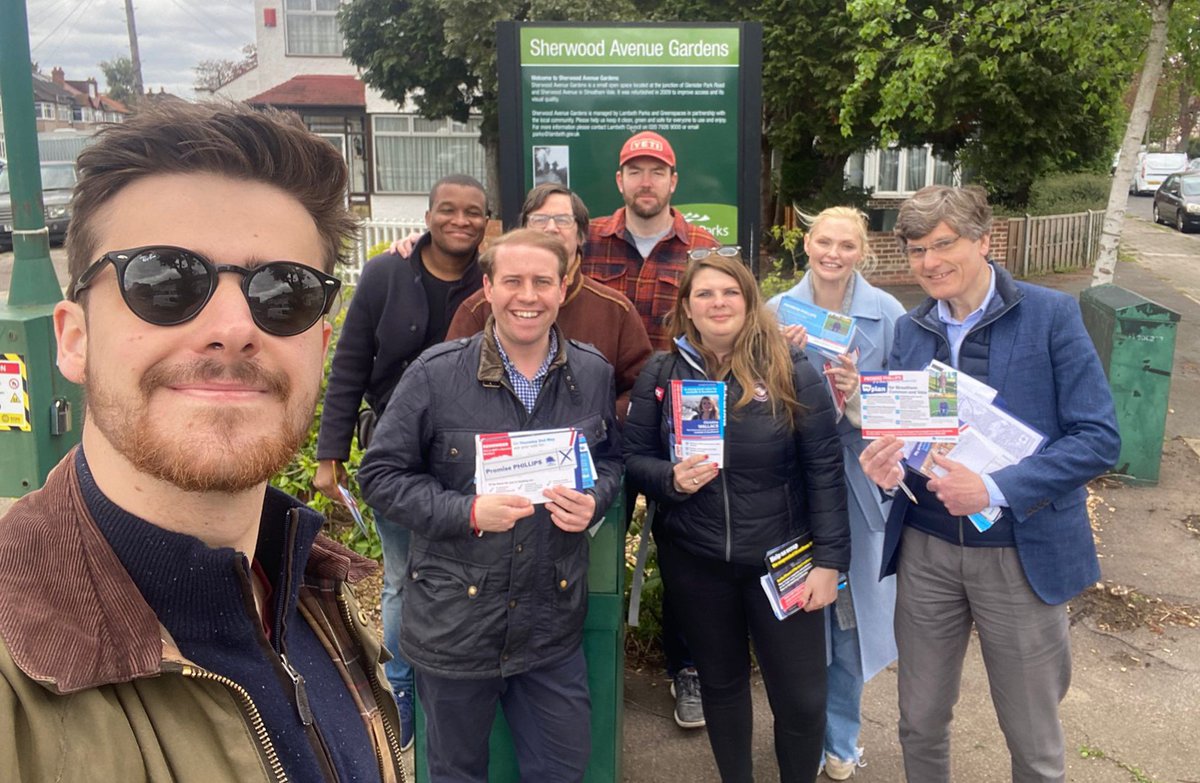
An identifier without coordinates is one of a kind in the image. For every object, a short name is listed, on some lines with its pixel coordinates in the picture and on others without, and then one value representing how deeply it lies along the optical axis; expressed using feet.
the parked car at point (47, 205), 58.54
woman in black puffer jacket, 10.18
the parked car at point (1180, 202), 84.43
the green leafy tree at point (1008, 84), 26.96
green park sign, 16.10
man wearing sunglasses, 3.60
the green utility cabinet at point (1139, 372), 20.67
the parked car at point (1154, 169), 139.03
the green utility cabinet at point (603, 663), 10.34
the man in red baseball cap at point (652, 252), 13.12
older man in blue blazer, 9.05
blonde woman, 11.60
